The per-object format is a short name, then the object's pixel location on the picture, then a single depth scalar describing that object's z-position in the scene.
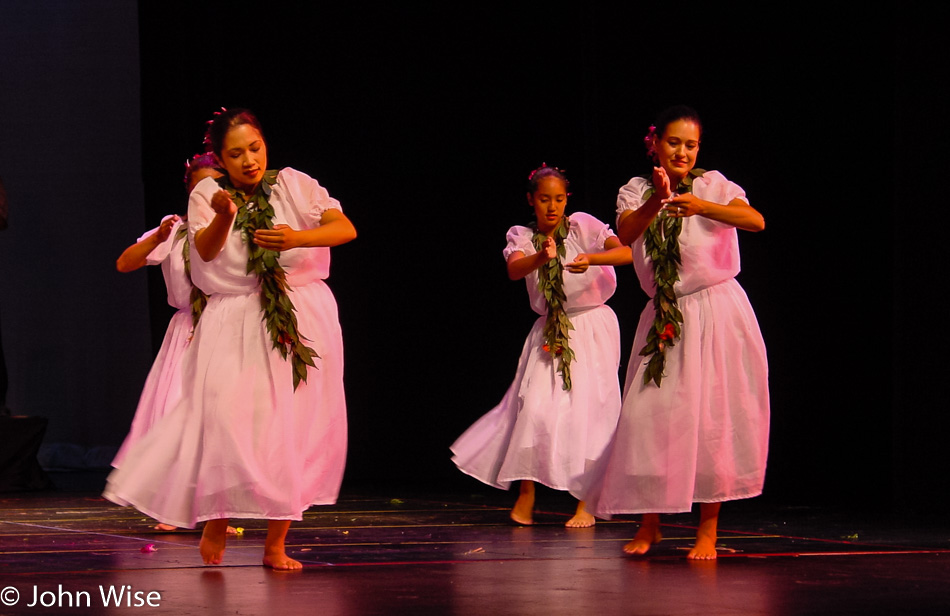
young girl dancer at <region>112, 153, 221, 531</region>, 9.28
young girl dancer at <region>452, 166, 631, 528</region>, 9.70
